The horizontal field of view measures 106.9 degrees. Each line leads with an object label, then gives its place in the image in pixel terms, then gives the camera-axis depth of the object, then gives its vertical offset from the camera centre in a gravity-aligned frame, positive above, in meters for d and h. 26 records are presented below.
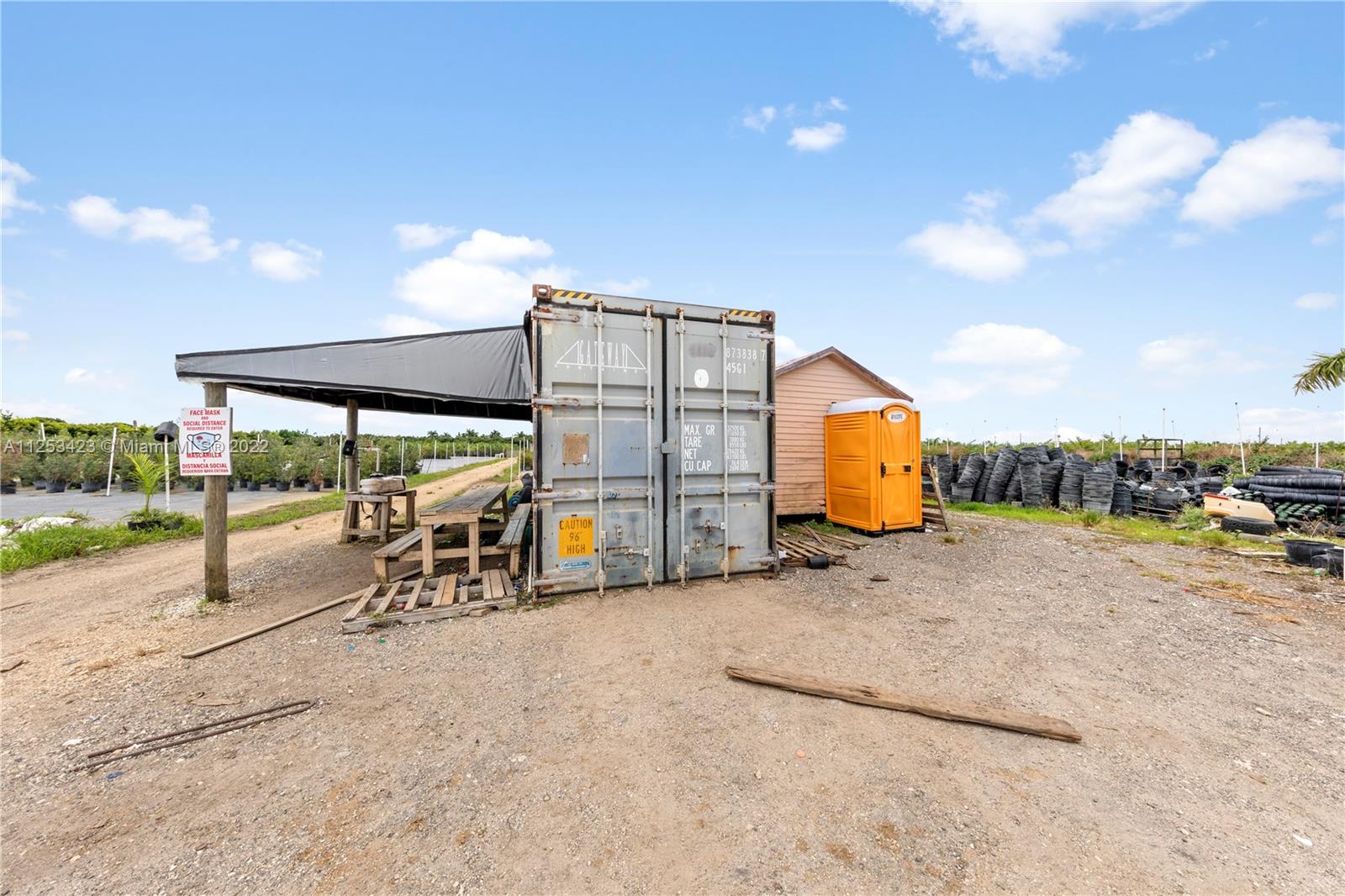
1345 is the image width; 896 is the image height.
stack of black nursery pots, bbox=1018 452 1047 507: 14.09 -0.72
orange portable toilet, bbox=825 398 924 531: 9.52 -0.13
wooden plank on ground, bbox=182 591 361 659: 4.44 -1.64
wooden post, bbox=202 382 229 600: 5.54 -0.73
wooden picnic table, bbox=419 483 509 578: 6.29 -0.92
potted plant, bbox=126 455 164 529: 9.95 -0.37
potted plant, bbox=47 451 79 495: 19.00 -0.31
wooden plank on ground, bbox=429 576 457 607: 5.43 -1.49
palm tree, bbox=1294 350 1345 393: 9.60 +1.60
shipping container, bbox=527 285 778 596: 5.66 +0.22
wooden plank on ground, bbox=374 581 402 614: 5.26 -1.51
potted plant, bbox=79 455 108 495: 19.16 -0.32
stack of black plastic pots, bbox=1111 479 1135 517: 12.85 -1.12
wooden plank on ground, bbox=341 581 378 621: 5.06 -1.50
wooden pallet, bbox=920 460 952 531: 9.80 -1.17
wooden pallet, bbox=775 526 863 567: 7.52 -1.48
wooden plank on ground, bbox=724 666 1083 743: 3.16 -1.69
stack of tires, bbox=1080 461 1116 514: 12.98 -0.83
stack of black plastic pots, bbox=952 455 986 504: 15.65 -0.75
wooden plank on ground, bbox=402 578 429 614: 5.30 -1.48
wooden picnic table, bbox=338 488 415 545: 8.75 -1.04
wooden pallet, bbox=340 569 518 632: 5.09 -1.54
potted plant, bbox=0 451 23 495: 19.27 -0.28
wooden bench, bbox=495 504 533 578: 6.35 -1.01
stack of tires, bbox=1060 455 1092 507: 13.51 -0.72
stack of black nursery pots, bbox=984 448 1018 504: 14.98 -0.53
